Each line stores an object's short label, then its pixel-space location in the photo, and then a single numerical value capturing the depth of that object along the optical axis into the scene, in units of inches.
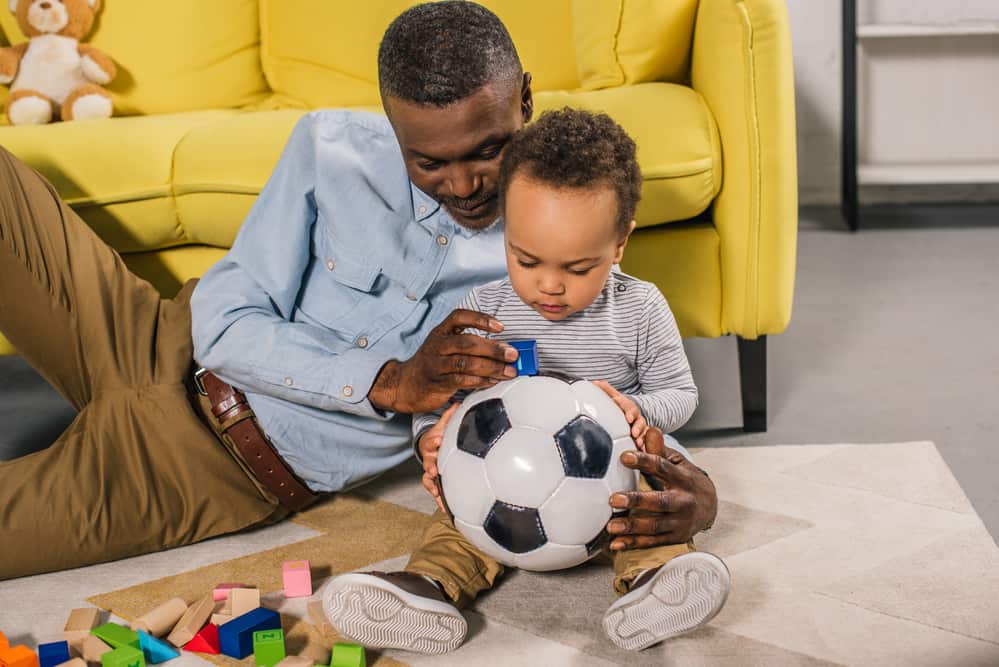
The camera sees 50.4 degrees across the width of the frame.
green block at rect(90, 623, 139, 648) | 49.9
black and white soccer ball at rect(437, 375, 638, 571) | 47.4
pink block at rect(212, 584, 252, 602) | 54.0
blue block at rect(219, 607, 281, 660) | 49.7
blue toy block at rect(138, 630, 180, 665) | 50.3
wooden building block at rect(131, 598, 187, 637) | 51.6
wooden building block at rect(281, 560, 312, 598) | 55.8
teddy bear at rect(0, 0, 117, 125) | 97.3
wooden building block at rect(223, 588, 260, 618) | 53.2
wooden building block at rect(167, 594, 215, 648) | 51.1
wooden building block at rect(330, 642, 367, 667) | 47.8
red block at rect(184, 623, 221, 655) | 50.8
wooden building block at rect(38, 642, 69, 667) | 49.3
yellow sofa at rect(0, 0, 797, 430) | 70.2
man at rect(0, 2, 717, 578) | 58.4
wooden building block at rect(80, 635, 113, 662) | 49.9
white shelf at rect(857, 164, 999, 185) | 125.4
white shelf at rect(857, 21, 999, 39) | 124.4
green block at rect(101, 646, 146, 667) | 47.4
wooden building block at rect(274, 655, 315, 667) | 47.6
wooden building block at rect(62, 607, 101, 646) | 51.8
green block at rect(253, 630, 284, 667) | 48.4
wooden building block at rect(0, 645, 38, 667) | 48.0
